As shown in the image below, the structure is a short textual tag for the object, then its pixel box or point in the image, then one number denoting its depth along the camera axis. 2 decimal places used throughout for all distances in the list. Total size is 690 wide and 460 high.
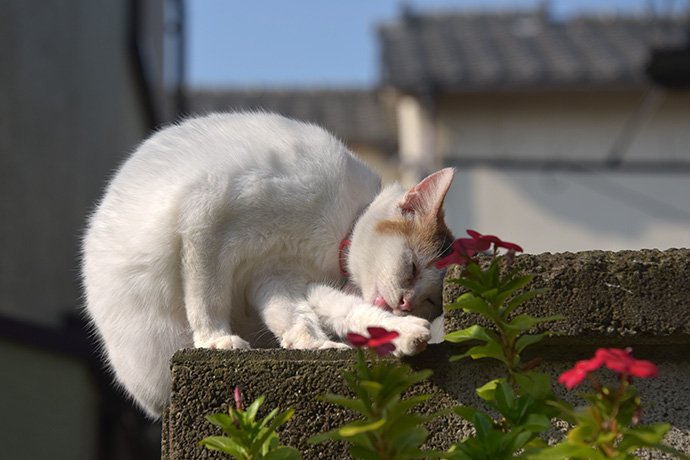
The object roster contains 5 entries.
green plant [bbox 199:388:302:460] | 1.91
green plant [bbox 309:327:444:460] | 1.87
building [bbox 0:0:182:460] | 3.06
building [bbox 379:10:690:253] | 8.65
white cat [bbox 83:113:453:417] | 2.18
